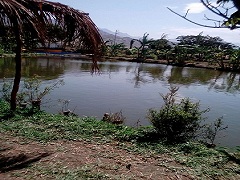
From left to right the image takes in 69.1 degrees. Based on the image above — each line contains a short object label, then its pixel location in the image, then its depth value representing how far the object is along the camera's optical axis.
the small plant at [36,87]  3.98
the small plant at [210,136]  3.30
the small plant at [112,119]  3.63
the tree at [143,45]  21.37
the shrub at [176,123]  2.98
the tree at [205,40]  31.72
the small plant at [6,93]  4.43
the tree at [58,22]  2.54
